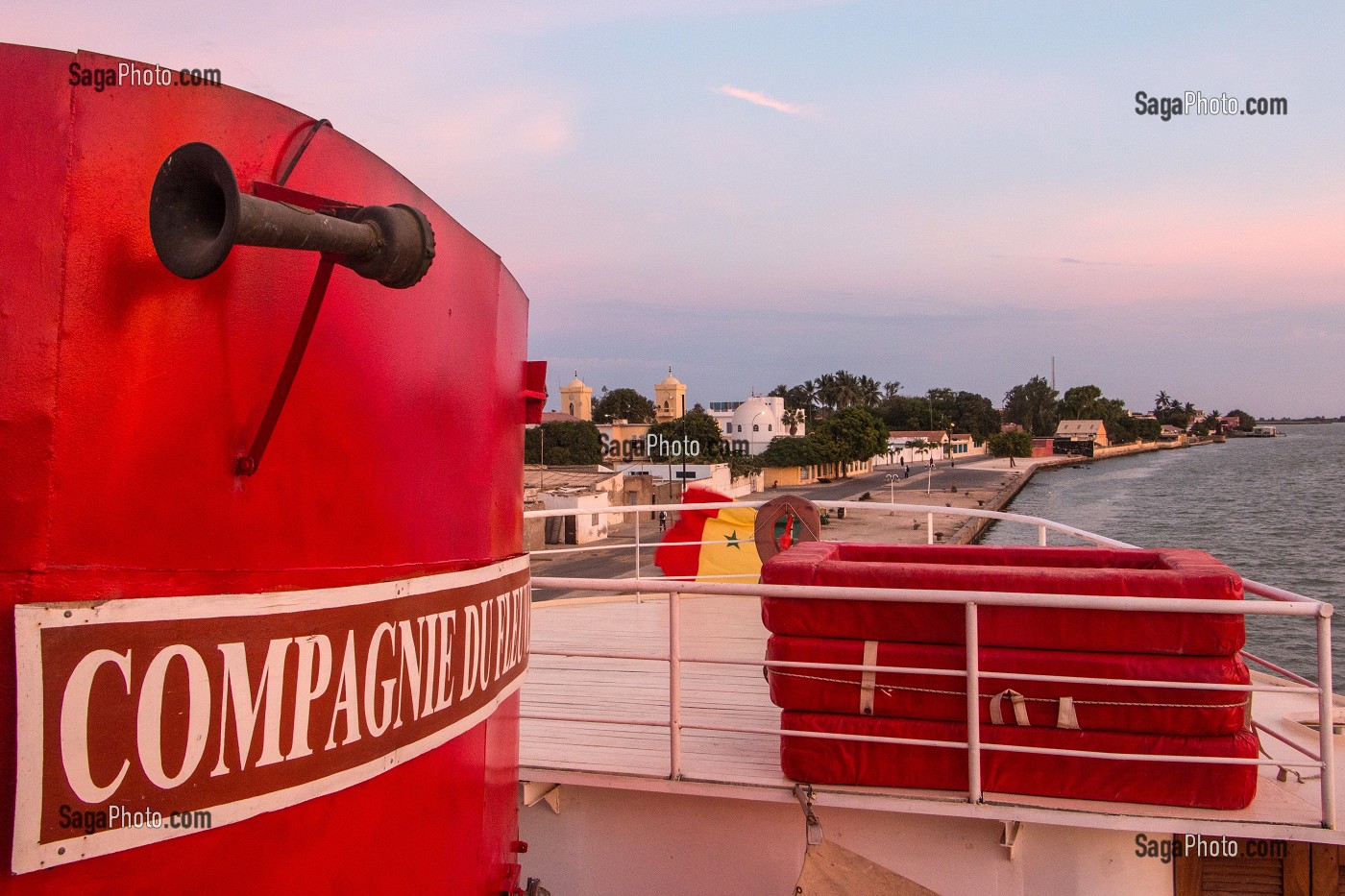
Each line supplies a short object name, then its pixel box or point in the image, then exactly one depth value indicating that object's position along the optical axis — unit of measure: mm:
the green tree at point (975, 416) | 165625
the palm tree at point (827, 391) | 144625
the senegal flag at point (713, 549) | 10008
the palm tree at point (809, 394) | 146750
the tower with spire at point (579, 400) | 139000
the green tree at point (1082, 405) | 175125
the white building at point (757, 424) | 120062
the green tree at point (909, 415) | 155250
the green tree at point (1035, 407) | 172500
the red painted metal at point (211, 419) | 1701
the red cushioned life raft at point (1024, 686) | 3742
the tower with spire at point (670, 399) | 135875
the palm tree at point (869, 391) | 151750
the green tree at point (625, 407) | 136250
